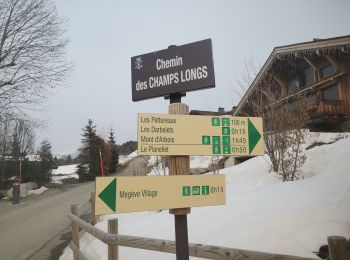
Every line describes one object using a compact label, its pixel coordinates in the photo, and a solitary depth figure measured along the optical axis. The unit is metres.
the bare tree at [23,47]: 16.06
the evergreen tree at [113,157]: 54.31
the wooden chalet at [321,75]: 15.84
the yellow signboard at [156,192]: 2.34
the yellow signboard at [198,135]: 2.54
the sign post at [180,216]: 2.58
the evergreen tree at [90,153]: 48.56
